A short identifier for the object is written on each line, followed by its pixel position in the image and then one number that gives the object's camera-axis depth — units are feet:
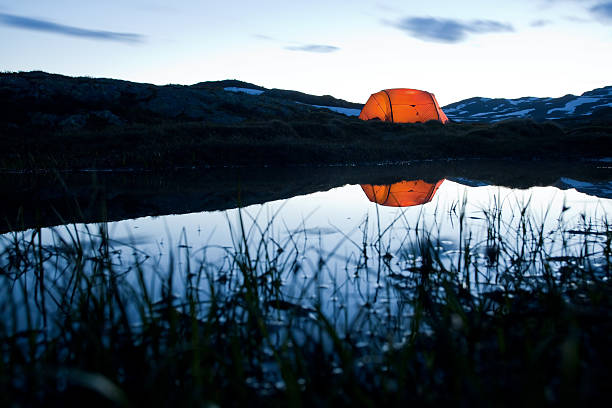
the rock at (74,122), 75.46
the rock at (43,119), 76.43
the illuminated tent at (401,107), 116.98
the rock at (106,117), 81.61
